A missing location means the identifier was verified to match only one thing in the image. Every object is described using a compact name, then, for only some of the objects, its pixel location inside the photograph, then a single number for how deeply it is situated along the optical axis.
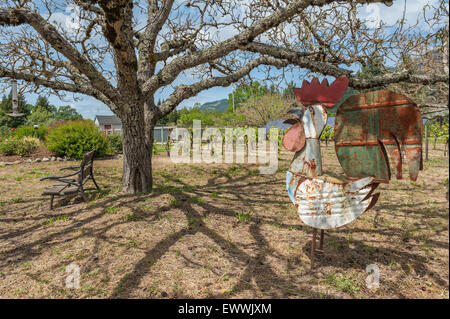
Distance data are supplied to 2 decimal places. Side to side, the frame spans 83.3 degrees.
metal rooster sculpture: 1.82
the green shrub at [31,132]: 15.18
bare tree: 3.54
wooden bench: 4.78
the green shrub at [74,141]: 11.07
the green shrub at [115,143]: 13.11
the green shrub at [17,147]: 11.70
